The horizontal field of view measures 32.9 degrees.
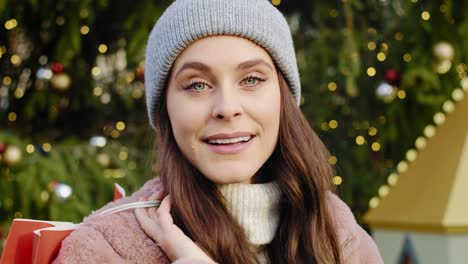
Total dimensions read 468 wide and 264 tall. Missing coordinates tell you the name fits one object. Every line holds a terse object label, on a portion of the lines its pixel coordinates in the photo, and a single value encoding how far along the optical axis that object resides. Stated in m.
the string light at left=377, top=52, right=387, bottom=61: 4.01
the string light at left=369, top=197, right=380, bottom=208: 3.56
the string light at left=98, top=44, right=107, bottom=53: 3.99
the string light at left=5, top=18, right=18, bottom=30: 3.66
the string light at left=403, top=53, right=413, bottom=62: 3.91
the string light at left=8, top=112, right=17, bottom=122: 3.93
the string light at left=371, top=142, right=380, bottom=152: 4.09
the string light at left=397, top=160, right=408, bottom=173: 3.50
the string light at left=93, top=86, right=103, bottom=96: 4.04
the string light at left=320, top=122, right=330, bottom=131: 4.12
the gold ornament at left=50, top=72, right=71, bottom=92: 3.69
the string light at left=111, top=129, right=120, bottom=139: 4.14
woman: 1.67
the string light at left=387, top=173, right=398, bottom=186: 3.51
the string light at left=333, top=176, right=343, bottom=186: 4.02
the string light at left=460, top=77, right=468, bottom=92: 3.41
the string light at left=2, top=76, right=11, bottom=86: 3.98
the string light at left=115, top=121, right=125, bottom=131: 4.14
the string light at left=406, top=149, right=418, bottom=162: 3.48
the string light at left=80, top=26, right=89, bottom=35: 3.85
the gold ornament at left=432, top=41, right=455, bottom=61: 3.68
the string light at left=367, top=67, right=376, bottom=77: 4.04
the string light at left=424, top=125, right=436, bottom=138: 3.48
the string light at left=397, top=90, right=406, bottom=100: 3.88
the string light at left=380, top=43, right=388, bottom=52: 4.01
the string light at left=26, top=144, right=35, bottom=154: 3.35
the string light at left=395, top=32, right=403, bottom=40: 3.97
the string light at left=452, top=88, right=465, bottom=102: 3.42
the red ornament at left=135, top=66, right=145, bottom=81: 3.77
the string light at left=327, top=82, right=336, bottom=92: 4.09
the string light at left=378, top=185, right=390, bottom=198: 3.54
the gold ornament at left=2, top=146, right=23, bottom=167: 3.18
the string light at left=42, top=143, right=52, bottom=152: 3.48
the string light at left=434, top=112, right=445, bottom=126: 3.44
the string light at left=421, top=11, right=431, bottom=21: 3.84
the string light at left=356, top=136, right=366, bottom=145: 4.09
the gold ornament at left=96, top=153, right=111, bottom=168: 3.55
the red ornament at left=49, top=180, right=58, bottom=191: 3.26
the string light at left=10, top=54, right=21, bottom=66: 3.94
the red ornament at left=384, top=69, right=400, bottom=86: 3.84
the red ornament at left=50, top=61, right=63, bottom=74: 3.68
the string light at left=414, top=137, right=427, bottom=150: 3.48
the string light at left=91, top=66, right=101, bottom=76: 4.00
